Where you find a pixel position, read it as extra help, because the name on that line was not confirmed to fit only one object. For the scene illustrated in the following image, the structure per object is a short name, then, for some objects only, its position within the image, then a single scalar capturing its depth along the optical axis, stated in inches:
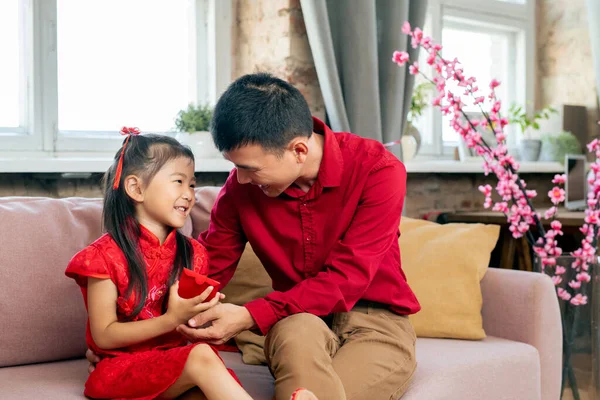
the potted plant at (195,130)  127.3
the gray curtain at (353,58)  130.9
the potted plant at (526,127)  189.3
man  66.4
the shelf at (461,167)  156.3
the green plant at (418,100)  161.2
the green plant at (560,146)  191.3
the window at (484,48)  183.5
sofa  75.0
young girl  61.9
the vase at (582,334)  95.9
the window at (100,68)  120.4
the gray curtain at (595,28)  174.9
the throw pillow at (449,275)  90.8
